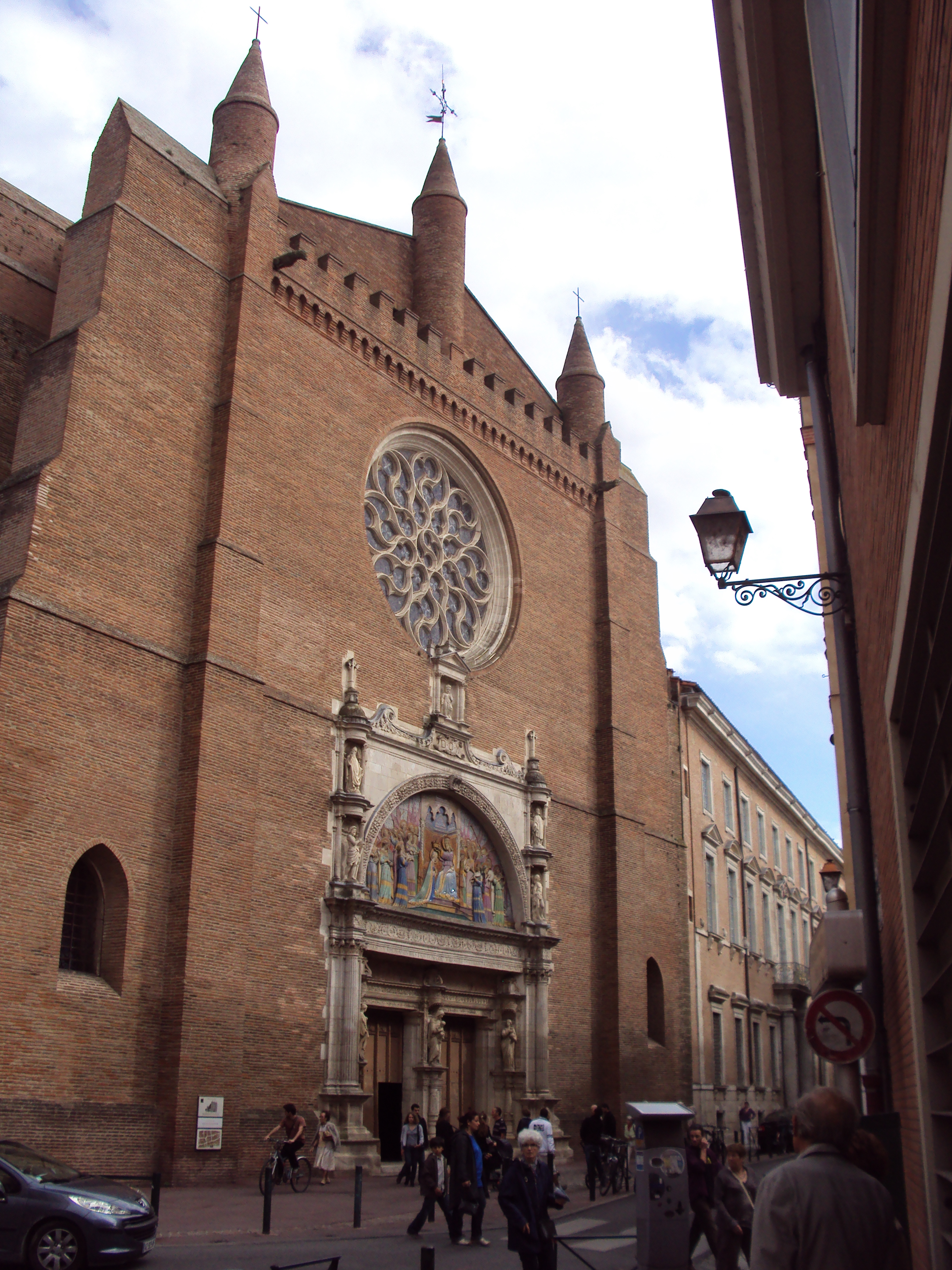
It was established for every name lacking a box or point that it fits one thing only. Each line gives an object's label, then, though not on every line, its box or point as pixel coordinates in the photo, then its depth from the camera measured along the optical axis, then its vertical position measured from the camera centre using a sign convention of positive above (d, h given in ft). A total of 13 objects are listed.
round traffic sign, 20.43 +0.34
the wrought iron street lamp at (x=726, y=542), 28.91 +11.36
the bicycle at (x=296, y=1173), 52.90 -5.73
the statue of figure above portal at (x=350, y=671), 68.54 +19.60
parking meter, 30.22 -3.56
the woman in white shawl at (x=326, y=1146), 55.88 -4.83
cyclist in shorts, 53.06 -4.17
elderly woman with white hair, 27.40 -3.61
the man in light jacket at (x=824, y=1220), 11.22 -1.54
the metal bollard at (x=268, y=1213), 39.17 -5.52
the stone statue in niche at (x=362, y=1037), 62.28 +0.01
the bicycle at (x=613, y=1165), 62.85 -6.10
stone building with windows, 105.19 +11.32
